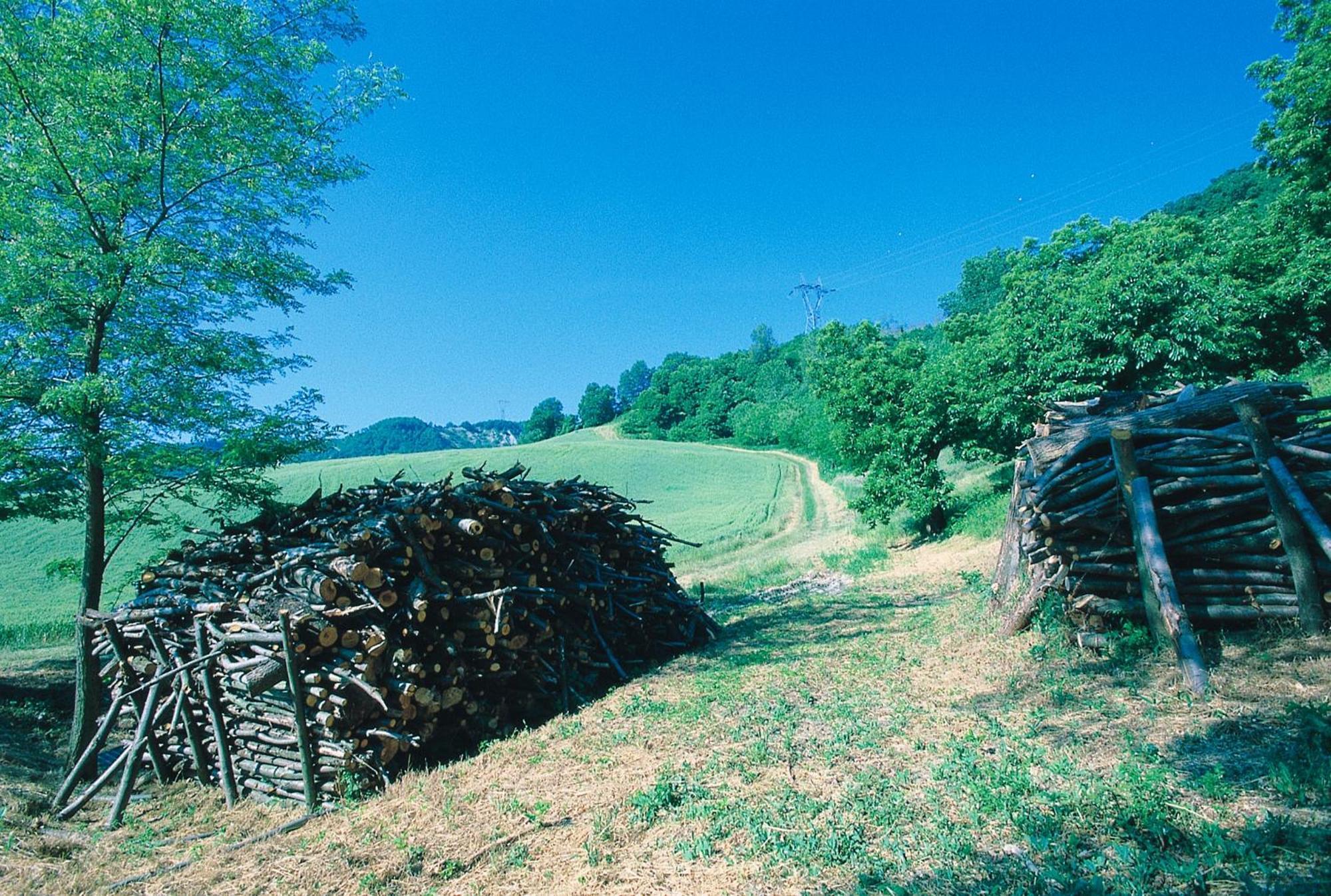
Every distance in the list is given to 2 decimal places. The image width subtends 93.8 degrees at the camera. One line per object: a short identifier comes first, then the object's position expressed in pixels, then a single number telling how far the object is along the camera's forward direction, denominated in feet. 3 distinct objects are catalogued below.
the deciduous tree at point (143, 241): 24.41
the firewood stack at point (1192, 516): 17.34
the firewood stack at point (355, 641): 20.44
